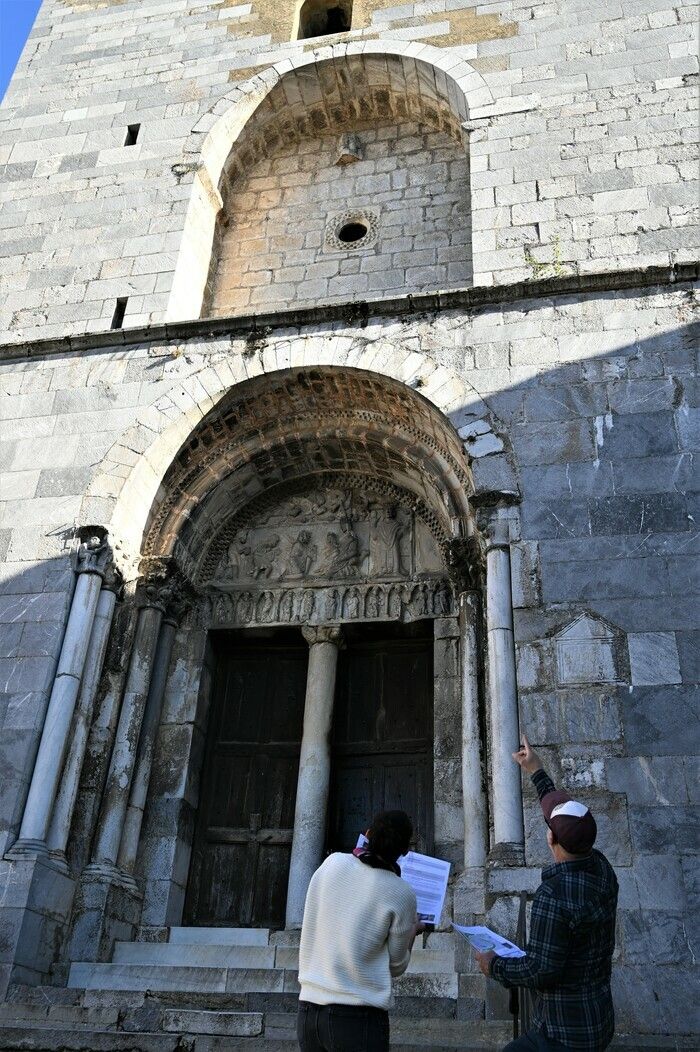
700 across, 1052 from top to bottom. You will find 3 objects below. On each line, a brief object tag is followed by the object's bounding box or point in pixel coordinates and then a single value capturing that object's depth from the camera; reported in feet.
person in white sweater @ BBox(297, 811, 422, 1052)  9.98
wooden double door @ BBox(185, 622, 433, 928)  25.70
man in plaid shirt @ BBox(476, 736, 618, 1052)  9.75
